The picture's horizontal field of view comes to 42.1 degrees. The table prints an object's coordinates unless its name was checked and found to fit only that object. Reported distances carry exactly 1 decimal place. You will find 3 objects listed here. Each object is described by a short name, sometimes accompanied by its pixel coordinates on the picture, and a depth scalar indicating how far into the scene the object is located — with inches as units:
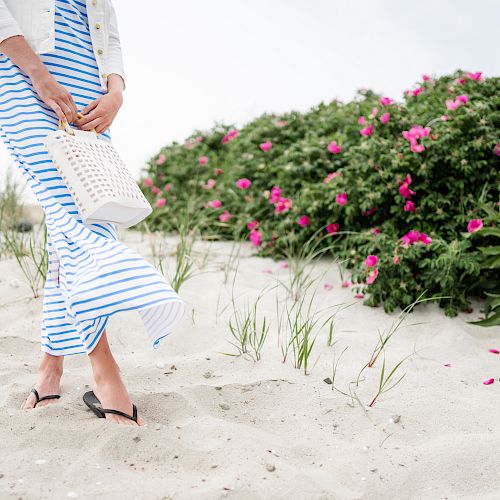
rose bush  143.3
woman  81.4
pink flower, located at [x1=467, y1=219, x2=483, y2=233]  140.5
